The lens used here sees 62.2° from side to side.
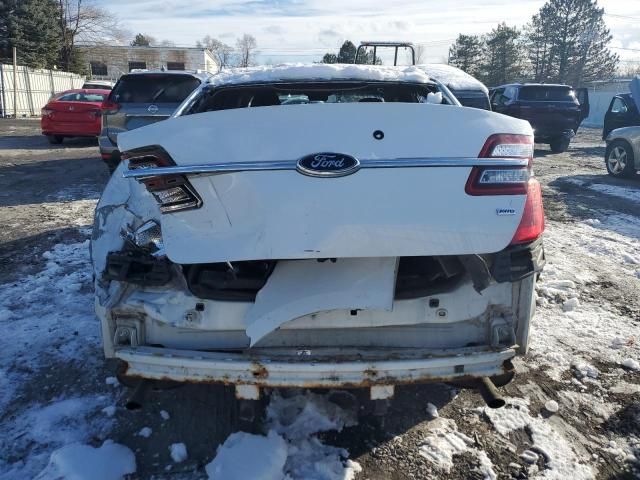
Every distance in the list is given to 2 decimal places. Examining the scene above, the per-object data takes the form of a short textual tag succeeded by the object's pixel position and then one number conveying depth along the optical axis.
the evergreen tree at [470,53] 50.00
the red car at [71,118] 13.64
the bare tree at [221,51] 68.31
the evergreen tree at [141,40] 66.00
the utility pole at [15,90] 25.56
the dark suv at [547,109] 14.20
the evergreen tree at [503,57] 49.03
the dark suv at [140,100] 8.16
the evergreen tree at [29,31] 35.19
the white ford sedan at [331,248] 2.05
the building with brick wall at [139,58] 52.59
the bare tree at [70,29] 41.59
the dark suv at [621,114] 14.55
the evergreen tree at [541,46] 49.03
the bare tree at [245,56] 67.75
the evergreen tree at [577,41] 48.47
